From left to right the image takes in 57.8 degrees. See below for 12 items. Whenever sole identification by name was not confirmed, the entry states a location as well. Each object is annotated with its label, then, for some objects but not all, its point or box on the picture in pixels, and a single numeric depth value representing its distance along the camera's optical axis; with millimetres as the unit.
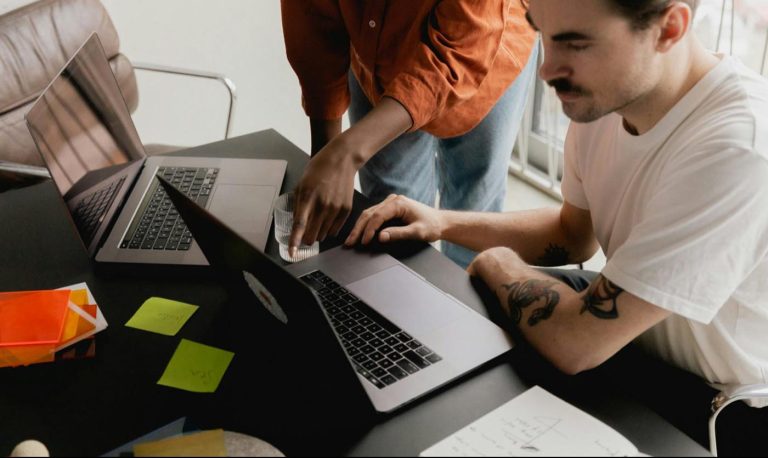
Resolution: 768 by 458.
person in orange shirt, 1265
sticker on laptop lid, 915
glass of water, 1256
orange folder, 1052
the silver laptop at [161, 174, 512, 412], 865
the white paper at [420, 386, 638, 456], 811
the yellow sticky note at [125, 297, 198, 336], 1105
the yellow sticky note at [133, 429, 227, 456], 749
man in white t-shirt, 969
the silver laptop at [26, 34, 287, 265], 1281
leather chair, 2039
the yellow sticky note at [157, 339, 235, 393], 977
